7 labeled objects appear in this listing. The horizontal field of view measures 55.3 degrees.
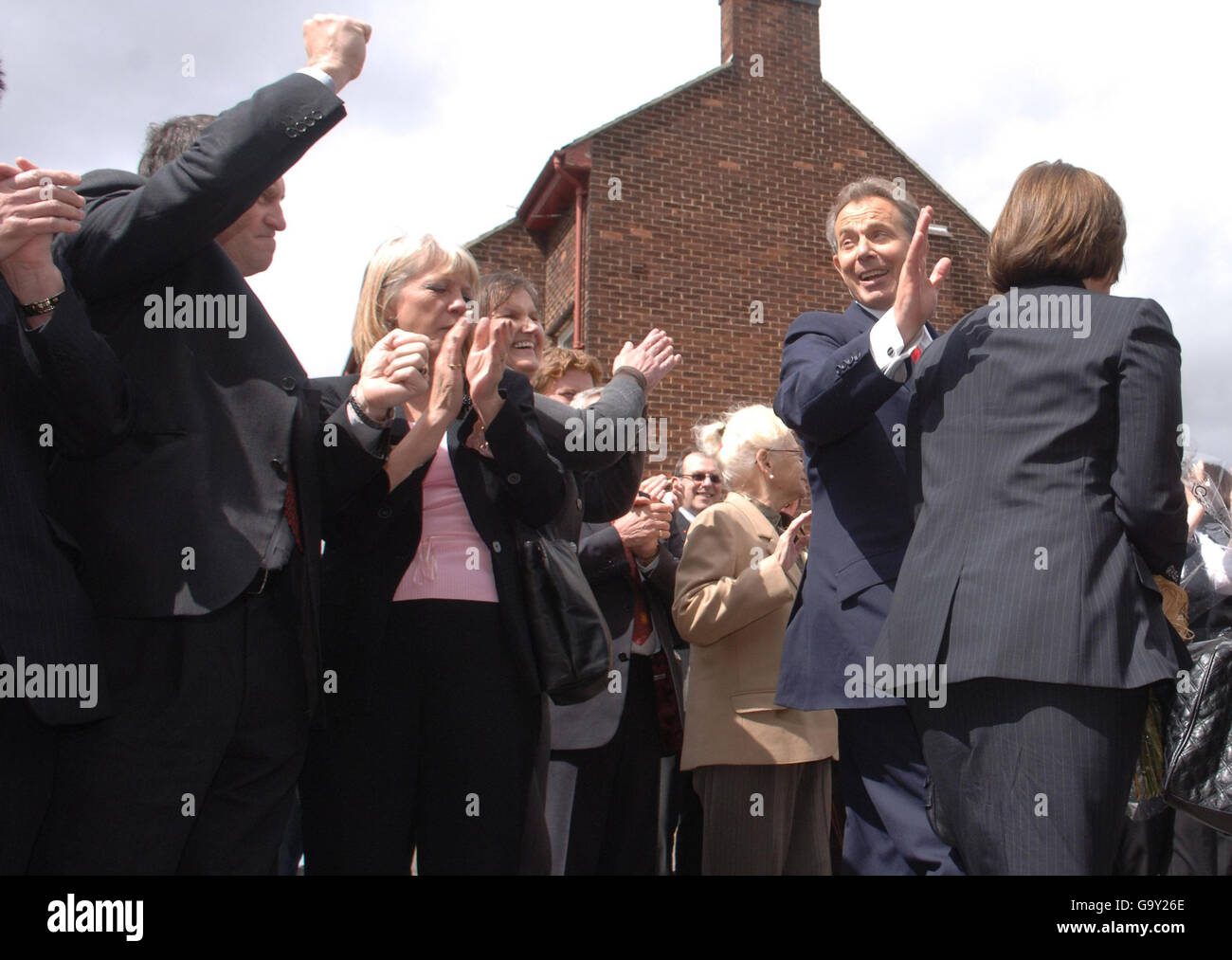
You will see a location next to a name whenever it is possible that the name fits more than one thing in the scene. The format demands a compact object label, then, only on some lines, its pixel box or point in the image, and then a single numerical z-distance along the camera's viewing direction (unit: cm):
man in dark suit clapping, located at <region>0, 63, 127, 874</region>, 214
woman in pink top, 291
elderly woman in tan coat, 421
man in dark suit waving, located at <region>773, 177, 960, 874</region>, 292
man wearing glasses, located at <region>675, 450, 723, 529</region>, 600
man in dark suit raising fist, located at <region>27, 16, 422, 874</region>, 224
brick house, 1298
